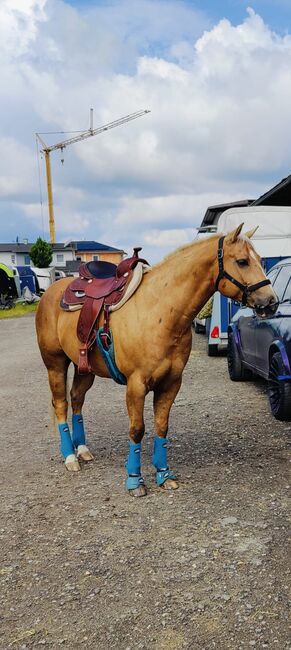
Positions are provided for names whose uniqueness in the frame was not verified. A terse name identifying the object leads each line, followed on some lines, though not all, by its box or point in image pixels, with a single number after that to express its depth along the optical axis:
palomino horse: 4.00
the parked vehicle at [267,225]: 11.93
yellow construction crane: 85.38
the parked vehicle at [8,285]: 33.88
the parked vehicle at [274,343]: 6.04
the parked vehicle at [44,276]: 38.78
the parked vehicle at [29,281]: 36.22
